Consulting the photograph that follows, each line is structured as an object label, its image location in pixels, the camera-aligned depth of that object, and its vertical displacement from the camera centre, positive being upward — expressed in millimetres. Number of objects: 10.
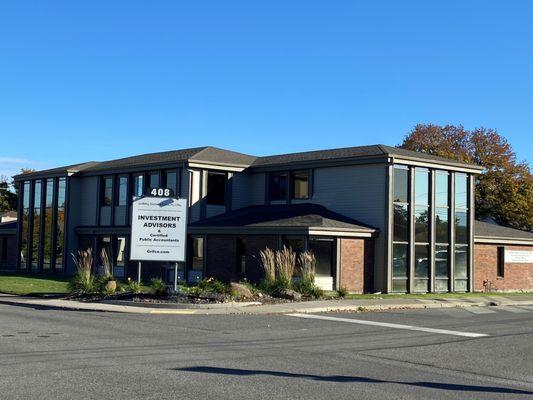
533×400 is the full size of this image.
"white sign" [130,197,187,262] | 23688 +374
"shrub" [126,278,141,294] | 22922 -1662
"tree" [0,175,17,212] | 81312 +4764
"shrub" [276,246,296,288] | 23719 -953
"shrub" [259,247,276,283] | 23834 -1036
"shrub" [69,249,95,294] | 23938 -1584
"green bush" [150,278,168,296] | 22266 -1600
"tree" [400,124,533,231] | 52875 +6354
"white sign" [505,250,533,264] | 34972 -489
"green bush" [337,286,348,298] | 25141 -1824
